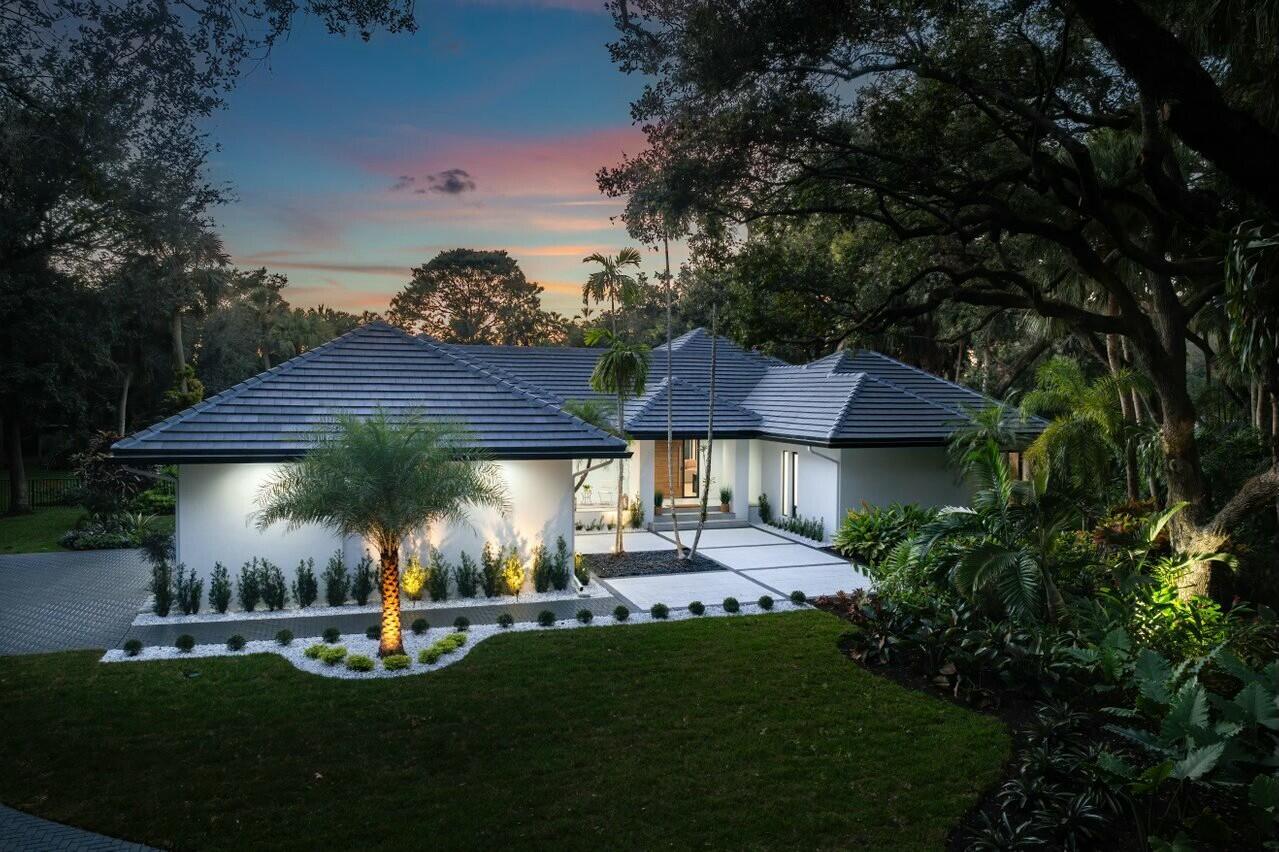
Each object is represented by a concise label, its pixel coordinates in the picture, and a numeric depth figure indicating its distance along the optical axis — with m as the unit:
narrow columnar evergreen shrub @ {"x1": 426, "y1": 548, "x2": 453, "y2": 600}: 13.12
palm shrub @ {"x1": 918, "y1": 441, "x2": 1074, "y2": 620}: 9.34
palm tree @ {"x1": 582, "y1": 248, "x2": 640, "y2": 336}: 16.06
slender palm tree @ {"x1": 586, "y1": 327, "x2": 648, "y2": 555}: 15.58
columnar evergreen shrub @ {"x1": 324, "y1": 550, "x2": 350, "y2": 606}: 12.69
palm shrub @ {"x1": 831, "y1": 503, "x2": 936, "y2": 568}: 14.45
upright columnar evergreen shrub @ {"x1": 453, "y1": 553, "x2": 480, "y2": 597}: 13.38
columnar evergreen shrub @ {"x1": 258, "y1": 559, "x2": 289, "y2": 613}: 12.45
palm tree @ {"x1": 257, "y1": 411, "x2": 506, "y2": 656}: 9.82
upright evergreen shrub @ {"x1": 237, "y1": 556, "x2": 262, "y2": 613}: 12.34
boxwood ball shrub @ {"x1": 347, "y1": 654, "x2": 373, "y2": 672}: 9.69
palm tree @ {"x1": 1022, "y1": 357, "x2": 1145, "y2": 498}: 13.62
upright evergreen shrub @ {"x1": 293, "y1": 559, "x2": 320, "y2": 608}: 12.59
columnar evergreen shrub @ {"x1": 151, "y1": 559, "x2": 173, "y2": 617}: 12.09
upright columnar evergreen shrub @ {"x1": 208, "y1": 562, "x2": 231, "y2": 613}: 12.25
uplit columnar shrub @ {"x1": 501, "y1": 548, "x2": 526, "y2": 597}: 13.45
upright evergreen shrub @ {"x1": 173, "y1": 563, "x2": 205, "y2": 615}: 12.20
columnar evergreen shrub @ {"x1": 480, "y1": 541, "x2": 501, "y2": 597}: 13.42
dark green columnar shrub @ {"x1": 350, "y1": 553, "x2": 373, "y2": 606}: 12.88
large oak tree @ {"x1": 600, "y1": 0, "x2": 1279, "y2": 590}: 9.02
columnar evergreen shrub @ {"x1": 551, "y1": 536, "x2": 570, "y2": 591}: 13.84
